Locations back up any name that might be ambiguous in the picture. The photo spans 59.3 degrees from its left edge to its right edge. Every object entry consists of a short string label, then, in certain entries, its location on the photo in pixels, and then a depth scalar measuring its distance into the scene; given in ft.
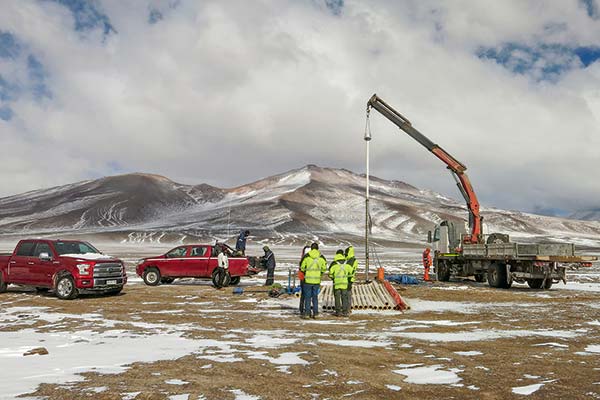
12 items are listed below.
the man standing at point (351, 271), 47.62
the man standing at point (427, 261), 94.20
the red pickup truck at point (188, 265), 76.74
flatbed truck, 74.59
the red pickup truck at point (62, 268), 57.47
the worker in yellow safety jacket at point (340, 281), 47.29
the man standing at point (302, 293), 46.78
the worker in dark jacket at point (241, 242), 85.77
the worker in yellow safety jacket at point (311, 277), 46.37
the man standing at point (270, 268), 77.41
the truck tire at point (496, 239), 93.76
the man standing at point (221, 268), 72.79
